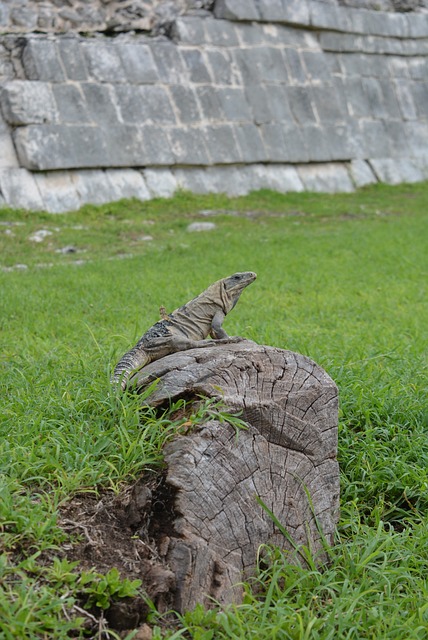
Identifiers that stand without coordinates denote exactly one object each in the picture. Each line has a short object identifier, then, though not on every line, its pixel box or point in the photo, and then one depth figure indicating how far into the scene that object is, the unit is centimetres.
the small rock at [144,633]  304
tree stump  344
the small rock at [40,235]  1048
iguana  425
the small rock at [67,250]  1018
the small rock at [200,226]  1175
